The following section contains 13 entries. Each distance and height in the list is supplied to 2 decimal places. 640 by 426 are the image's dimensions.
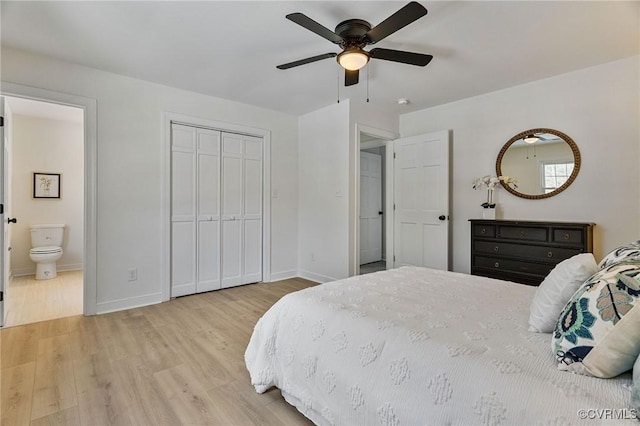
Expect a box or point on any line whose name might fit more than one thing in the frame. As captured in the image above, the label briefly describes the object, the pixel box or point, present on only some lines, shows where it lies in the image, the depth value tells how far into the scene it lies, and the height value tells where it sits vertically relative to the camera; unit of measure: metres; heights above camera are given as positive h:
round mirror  3.26 +0.53
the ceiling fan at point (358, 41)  1.99 +1.16
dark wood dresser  2.96 -0.36
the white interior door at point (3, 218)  2.74 -0.06
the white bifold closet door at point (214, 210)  3.75 +0.01
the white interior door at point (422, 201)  4.05 +0.14
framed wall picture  4.93 +0.41
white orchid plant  3.65 +0.33
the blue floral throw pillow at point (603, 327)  0.91 -0.36
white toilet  4.47 -0.55
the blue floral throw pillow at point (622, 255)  1.29 -0.19
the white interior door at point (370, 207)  5.86 +0.07
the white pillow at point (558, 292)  1.25 -0.33
